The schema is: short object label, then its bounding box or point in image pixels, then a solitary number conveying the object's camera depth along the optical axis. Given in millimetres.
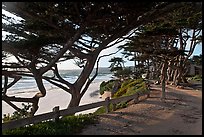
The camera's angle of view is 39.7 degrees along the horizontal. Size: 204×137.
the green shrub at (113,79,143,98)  21400
